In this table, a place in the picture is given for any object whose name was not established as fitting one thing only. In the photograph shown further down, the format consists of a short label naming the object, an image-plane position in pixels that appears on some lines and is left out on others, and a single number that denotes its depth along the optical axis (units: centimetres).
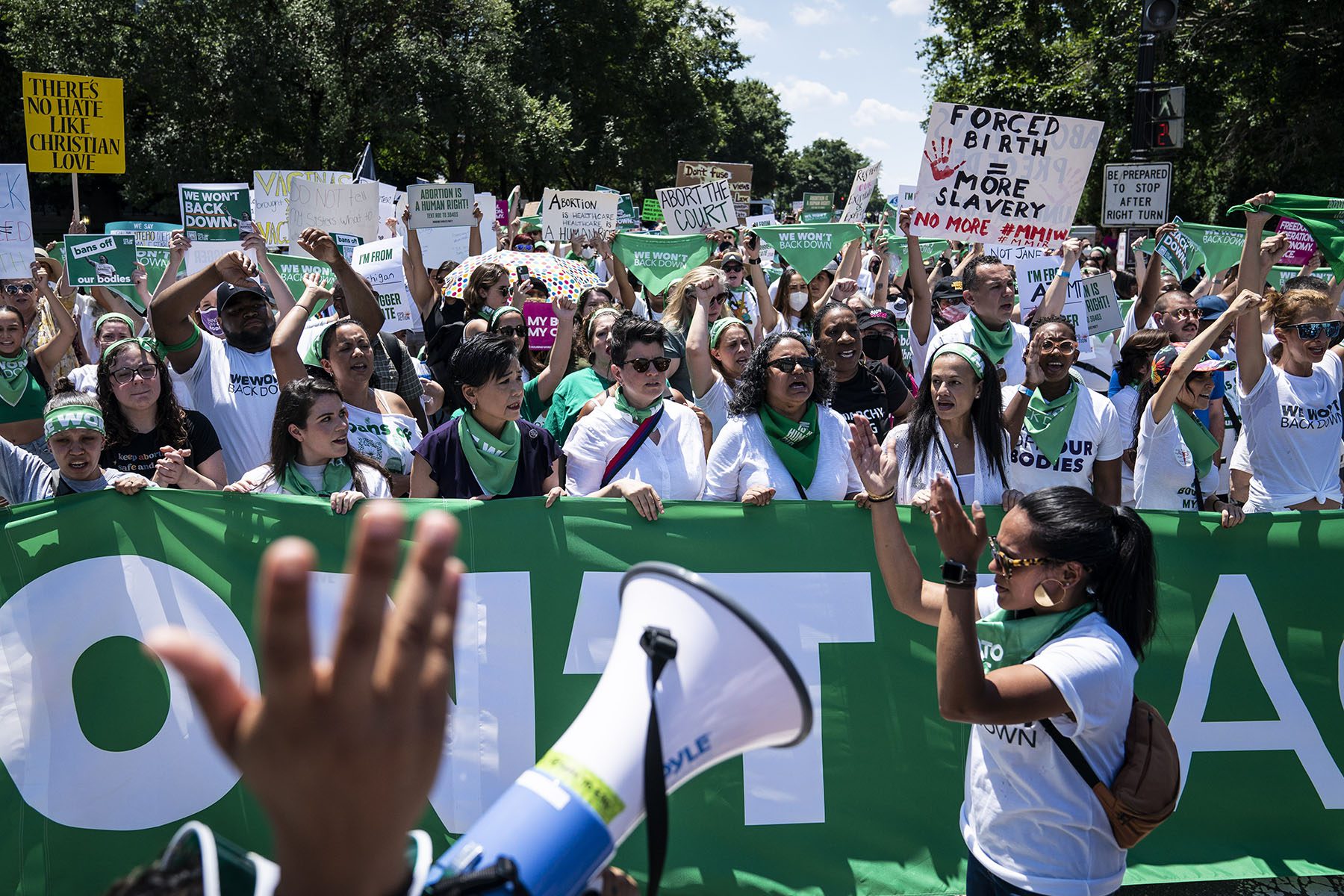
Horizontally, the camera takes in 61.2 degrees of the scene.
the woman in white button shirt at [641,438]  445
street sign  988
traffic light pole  1075
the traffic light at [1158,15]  1035
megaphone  138
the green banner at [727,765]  375
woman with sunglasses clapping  227
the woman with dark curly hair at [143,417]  454
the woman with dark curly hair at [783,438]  426
